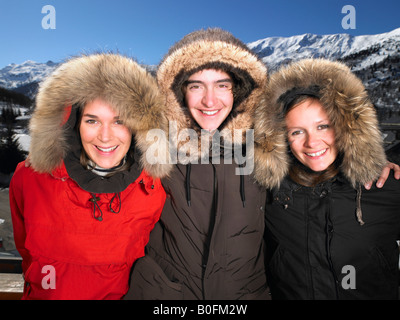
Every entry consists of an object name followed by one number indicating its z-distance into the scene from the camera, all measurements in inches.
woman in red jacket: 61.4
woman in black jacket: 63.7
